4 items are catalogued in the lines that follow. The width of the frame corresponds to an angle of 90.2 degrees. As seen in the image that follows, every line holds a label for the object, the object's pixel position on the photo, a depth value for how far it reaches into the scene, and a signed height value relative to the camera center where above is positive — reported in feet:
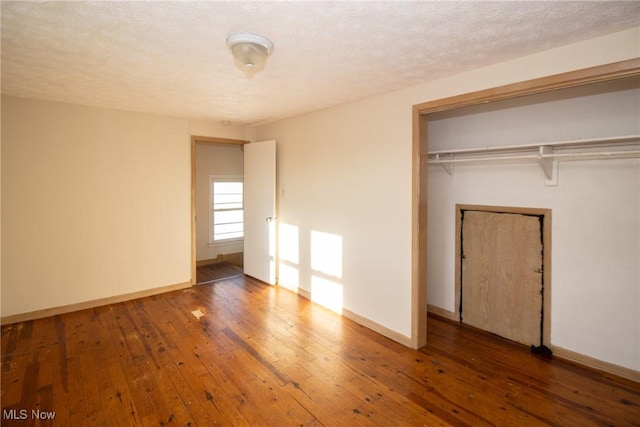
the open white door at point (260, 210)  15.23 -0.13
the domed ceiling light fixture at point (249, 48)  6.20 +3.24
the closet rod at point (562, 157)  7.79 +1.42
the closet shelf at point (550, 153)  7.94 +1.63
